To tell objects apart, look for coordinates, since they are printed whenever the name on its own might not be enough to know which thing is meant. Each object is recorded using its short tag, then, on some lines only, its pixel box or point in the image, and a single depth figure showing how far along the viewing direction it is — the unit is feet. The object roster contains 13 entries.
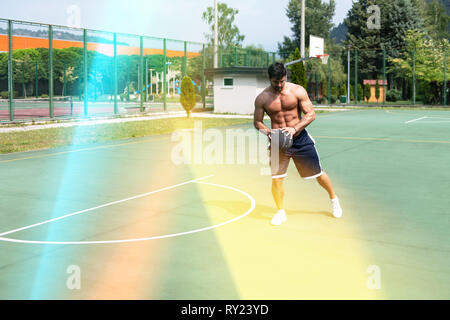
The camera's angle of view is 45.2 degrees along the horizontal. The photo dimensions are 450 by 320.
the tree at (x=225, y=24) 219.20
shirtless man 21.29
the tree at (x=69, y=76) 130.18
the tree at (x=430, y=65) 151.02
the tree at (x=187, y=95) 88.79
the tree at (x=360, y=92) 175.22
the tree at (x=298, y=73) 113.58
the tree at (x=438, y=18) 274.77
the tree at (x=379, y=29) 197.36
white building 99.77
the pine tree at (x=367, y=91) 172.59
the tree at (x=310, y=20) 233.76
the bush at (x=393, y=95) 186.50
